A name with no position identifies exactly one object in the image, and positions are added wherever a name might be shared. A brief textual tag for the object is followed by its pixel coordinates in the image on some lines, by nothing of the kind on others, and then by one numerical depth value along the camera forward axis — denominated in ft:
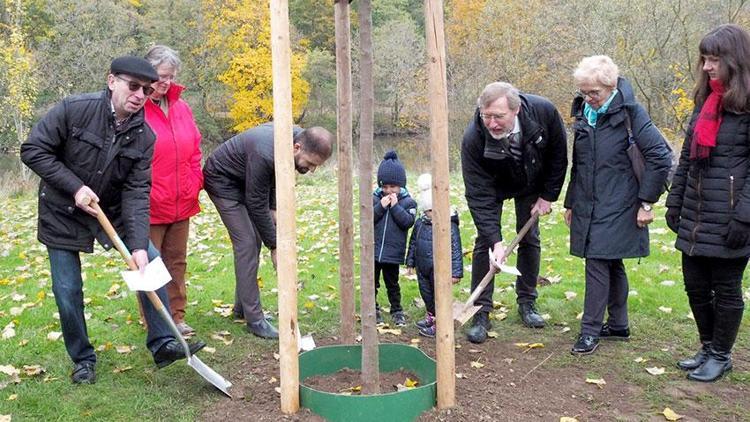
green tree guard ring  11.08
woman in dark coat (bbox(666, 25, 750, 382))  12.43
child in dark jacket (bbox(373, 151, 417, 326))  16.42
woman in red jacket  15.10
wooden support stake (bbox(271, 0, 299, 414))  10.61
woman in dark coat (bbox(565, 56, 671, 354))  14.20
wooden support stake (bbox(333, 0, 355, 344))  12.84
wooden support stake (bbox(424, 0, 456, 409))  10.73
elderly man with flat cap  12.43
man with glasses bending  14.24
